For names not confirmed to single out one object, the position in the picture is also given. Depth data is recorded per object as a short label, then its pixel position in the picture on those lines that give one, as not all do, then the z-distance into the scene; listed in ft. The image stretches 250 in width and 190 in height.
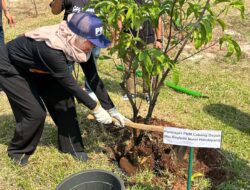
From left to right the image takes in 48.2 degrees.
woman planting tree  6.36
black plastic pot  5.82
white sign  5.33
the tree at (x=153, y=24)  5.45
